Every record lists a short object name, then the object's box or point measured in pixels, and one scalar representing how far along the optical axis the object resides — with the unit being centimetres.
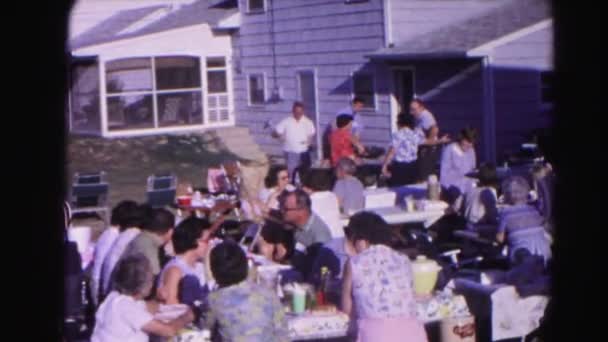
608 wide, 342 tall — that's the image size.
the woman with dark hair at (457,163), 1170
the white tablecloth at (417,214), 1037
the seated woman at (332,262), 706
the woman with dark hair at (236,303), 577
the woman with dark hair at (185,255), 678
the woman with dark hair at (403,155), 1374
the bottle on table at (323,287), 669
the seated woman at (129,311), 593
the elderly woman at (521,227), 800
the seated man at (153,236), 756
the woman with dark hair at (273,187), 1079
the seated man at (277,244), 865
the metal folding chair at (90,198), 1472
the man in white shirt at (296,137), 1656
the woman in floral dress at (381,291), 606
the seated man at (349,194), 1062
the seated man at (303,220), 814
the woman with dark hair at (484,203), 988
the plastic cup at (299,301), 654
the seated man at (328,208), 924
